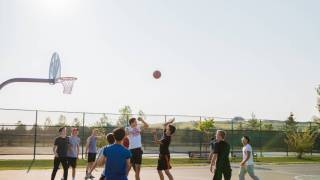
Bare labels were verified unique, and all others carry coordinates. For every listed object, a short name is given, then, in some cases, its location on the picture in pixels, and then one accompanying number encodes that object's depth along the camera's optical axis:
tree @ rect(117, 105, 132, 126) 38.15
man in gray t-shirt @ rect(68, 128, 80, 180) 16.22
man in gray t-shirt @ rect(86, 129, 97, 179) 18.92
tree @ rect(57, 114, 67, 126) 41.34
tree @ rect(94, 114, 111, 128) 38.46
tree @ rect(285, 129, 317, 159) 39.76
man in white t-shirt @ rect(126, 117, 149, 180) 14.76
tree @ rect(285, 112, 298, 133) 45.14
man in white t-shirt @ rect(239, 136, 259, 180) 14.56
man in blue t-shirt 8.27
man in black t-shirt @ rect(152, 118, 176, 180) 14.50
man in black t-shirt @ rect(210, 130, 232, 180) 12.75
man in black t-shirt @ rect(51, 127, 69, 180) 15.70
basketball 18.77
